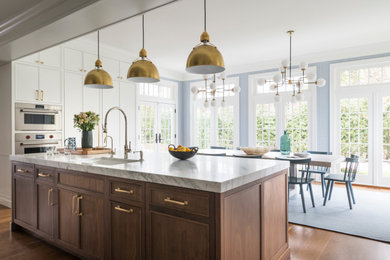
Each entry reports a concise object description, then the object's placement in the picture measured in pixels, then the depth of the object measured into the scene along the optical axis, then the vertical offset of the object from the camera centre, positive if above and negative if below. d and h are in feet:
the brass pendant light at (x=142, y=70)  8.30 +1.85
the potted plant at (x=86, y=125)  10.29 +0.15
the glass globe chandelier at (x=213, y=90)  16.25 +2.47
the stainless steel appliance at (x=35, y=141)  13.25 -0.65
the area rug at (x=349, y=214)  10.14 -3.83
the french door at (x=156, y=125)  21.77 +0.31
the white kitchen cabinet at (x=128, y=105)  18.25 +1.64
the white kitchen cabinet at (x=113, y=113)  17.07 +1.06
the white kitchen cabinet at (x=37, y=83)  13.19 +2.36
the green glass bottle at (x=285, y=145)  14.02 -0.87
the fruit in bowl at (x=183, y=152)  8.19 -0.73
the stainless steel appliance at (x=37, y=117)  13.20 +0.61
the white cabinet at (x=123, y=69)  18.20 +4.15
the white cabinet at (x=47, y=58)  13.56 +3.73
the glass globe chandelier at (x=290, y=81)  13.93 +2.67
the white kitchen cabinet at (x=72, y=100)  14.90 +1.65
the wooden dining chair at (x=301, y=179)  11.69 -2.39
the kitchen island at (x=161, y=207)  5.19 -1.85
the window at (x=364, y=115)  17.08 +0.87
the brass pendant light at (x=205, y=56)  6.86 +1.89
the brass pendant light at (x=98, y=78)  9.65 +1.85
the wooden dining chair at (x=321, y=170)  14.59 -2.37
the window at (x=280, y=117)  19.49 +0.87
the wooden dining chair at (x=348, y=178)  12.40 -2.39
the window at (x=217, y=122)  22.81 +0.63
